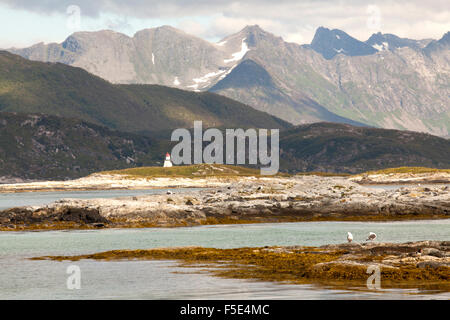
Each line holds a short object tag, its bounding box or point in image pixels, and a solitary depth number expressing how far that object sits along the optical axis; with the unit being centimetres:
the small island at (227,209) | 9069
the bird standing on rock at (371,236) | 5994
